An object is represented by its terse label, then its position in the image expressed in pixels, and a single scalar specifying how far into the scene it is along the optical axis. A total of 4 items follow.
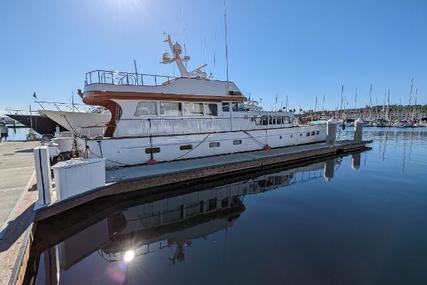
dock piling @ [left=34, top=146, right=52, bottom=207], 5.79
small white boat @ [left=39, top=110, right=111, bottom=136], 16.52
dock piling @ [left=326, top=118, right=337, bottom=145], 17.58
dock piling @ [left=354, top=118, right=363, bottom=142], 20.78
